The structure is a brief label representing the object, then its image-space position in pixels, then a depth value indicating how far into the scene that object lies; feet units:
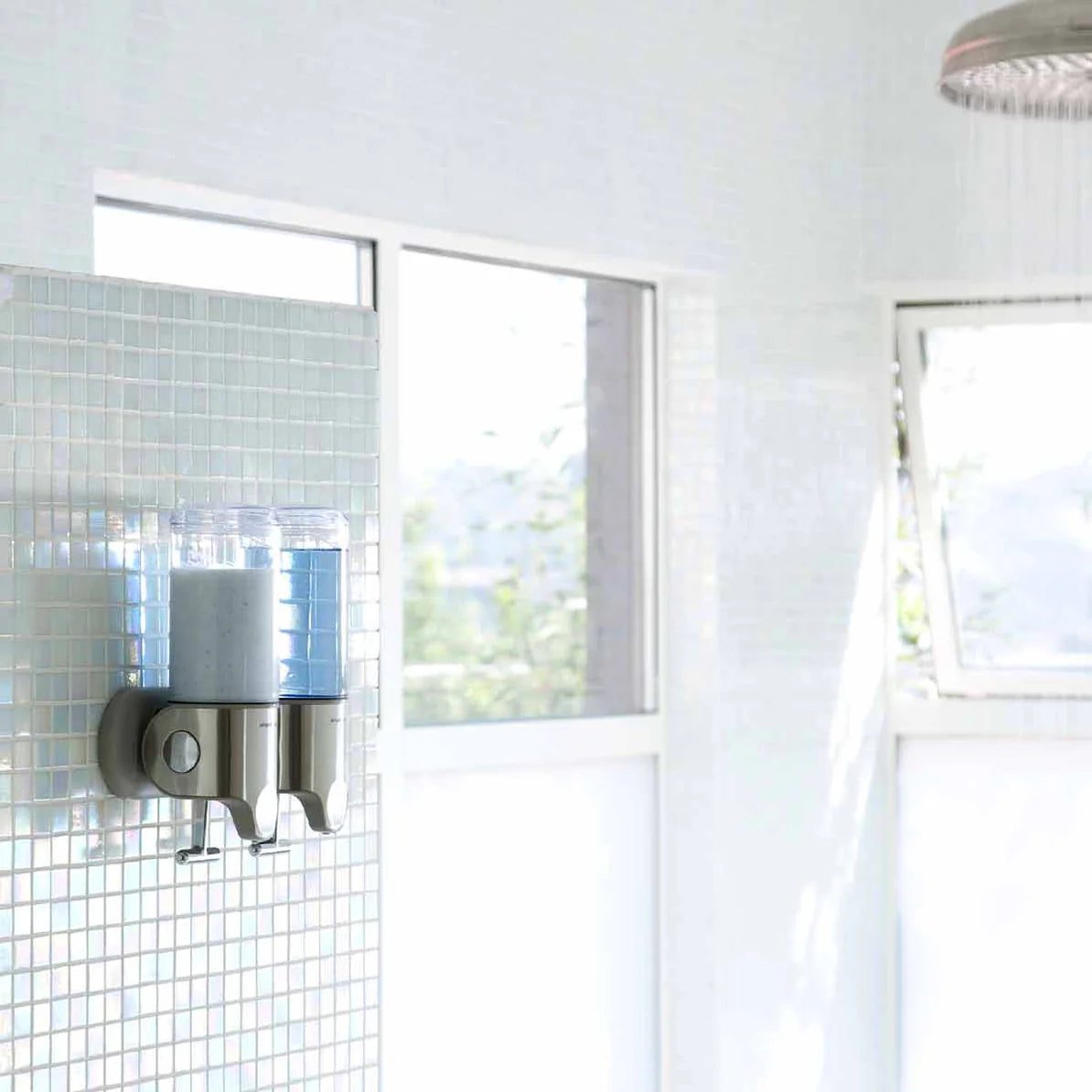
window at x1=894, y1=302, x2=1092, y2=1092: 12.99
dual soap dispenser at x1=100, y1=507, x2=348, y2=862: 6.76
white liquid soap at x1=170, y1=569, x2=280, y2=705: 6.77
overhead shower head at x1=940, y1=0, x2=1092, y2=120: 8.10
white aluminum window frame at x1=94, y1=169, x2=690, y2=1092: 9.93
